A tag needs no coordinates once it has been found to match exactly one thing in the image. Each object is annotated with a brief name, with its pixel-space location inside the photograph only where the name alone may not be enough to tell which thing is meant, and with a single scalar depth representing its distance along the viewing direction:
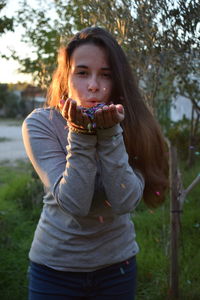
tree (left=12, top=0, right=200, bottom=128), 3.08
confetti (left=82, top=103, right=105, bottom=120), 1.43
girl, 1.49
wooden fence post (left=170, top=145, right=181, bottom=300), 3.43
